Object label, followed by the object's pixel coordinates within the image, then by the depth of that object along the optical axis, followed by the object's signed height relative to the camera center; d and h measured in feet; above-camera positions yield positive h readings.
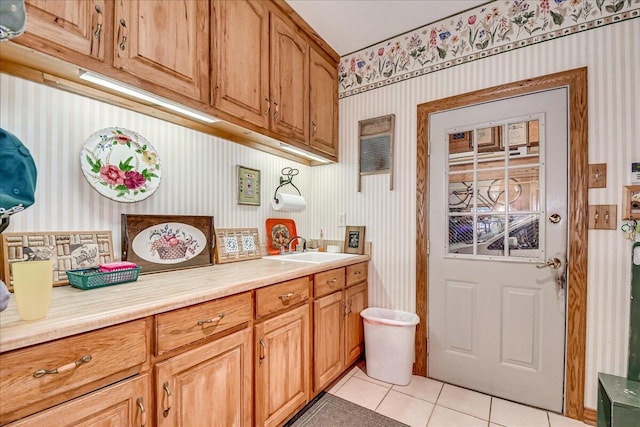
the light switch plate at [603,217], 5.57 -0.08
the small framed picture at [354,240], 8.43 -0.78
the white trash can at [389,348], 6.95 -3.28
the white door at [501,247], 6.12 -0.77
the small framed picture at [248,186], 7.10 +0.68
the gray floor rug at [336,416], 5.60 -4.04
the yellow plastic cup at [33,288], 2.64 -0.68
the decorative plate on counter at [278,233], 7.79 -0.55
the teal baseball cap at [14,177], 2.65 +0.34
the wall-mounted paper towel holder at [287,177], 8.32 +1.06
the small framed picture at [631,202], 5.39 +0.20
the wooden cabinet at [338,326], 6.16 -2.63
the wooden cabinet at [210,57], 3.61 +2.48
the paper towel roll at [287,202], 7.67 +0.29
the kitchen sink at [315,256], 7.90 -1.20
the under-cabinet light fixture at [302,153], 7.25 +1.61
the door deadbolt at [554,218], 6.08 -0.11
